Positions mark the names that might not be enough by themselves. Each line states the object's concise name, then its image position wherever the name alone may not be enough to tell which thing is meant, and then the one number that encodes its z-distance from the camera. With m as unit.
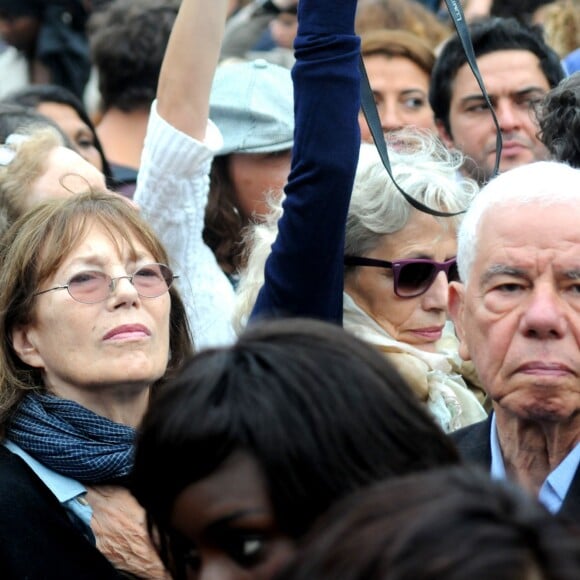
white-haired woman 7.10
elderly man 5.27
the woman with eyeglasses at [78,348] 6.18
